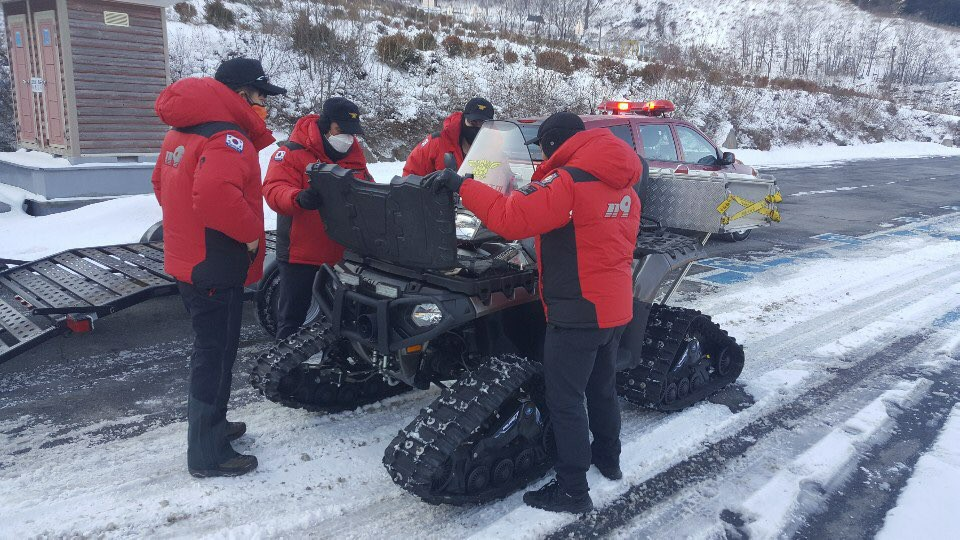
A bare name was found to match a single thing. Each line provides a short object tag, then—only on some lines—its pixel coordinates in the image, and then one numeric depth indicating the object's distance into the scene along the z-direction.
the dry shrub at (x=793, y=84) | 34.97
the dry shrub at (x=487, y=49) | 24.98
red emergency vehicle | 7.88
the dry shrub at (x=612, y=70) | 27.35
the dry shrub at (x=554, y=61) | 25.91
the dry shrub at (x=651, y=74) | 28.05
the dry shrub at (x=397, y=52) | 22.03
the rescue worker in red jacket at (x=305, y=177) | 3.90
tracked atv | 3.01
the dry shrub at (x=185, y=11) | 20.36
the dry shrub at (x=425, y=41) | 23.47
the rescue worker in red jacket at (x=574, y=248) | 2.83
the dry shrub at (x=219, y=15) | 20.73
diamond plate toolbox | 5.44
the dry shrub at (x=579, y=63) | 27.10
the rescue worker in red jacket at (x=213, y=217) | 3.11
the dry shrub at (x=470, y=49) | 24.31
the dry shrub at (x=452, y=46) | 24.14
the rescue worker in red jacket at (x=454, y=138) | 5.16
